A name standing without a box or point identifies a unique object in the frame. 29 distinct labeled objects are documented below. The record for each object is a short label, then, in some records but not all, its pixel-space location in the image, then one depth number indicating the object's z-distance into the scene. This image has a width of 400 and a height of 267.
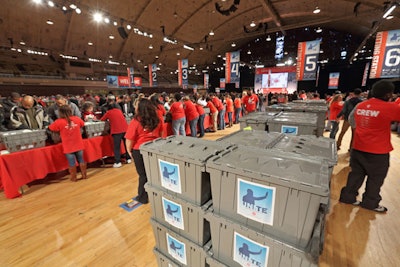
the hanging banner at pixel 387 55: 6.39
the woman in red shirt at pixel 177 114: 5.05
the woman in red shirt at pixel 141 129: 2.35
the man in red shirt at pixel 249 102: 7.67
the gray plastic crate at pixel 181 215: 1.32
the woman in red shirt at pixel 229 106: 8.47
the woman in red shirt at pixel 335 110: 4.91
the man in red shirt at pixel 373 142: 2.09
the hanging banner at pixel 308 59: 8.37
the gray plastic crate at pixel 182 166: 1.26
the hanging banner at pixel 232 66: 11.04
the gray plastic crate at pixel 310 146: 1.45
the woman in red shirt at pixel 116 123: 3.70
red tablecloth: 2.79
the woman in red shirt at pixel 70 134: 3.08
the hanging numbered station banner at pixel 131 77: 15.30
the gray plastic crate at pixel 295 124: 2.54
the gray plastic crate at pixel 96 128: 3.64
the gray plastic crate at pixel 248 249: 0.96
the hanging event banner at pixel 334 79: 18.69
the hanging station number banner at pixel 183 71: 13.30
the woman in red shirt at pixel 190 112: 5.69
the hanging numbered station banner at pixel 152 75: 14.81
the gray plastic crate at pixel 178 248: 1.38
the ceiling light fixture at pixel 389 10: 6.15
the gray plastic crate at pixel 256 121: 2.90
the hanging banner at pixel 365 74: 16.50
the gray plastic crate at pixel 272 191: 0.90
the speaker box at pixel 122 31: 9.23
